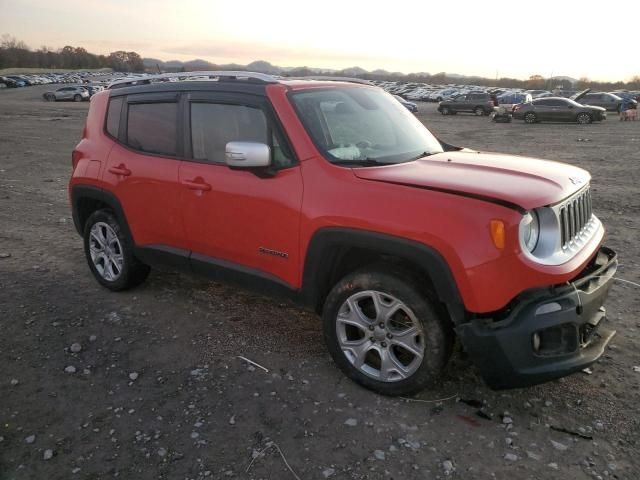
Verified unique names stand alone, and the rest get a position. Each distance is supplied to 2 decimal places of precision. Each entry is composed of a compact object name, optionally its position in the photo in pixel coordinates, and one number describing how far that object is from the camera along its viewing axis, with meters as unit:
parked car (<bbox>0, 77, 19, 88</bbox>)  67.50
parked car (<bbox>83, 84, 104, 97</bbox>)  49.73
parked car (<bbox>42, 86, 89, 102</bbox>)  49.12
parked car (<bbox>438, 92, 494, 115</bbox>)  36.41
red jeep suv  2.91
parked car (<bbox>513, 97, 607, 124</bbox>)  28.72
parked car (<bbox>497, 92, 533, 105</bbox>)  44.37
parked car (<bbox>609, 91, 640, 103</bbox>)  44.82
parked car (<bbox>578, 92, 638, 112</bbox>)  33.44
